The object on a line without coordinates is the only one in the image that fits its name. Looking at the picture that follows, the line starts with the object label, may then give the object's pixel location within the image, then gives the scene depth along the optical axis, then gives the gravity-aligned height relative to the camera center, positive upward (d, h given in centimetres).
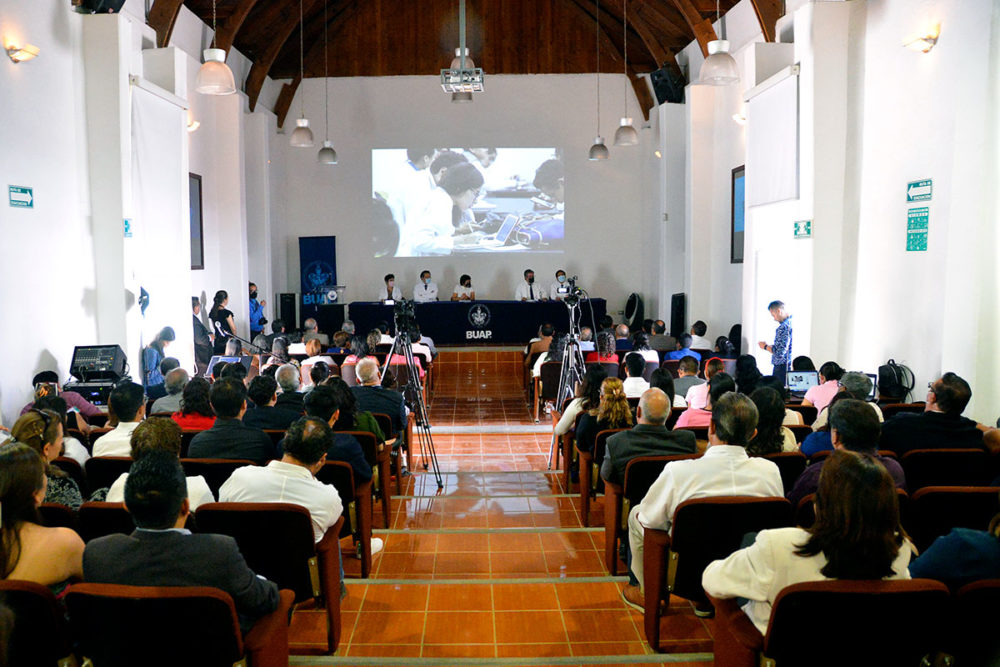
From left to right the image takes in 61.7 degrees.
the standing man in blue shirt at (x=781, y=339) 852 -59
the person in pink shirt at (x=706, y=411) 458 -73
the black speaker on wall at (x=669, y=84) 1338 +319
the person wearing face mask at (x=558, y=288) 1392 -10
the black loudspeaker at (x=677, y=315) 1339 -53
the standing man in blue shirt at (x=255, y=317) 1296 -51
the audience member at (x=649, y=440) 383 -73
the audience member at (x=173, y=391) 534 -69
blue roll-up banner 1505 +32
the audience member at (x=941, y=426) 390 -69
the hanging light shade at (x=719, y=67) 686 +176
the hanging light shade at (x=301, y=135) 1167 +208
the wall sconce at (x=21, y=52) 650 +182
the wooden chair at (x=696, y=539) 284 -91
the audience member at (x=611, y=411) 462 -71
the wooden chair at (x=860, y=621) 197 -81
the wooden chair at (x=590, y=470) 448 -106
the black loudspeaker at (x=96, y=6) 749 +252
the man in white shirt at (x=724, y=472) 307 -70
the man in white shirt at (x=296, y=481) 308 -73
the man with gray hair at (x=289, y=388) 502 -66
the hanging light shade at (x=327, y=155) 1259 +194
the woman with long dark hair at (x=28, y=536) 227 -69
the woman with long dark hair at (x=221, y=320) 1119 -48
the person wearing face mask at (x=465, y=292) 1391 -15
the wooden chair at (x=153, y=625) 196 -81
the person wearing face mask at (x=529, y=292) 1426 -16
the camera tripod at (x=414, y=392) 612 -87
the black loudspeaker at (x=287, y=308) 1480 -43
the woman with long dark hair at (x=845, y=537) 202 -63
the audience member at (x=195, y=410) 449 -68
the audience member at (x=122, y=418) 396 -65
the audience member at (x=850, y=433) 308 -56
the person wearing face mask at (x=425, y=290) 1410 -12
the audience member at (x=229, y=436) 379 -70
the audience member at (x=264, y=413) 454 -70
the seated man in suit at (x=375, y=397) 555 -76
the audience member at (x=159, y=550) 214 -68
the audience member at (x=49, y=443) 304 -62
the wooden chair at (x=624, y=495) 364 -96
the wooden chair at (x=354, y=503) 366 -101
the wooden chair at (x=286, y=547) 278 -92
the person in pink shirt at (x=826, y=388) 557 -72
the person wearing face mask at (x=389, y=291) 1402 -13
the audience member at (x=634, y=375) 617 -70
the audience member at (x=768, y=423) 374 -64
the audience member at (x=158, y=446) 306 -59
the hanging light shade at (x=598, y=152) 1241 +194
